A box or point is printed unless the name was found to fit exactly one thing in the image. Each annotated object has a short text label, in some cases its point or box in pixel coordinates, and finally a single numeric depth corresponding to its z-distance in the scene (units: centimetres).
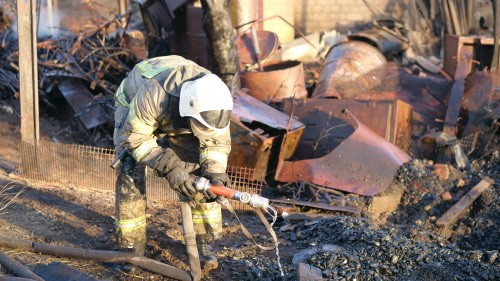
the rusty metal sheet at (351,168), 715
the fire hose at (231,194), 440
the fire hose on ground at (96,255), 481
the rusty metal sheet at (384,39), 1178
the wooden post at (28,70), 696
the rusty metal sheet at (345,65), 973
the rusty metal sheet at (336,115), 777
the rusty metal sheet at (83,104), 925
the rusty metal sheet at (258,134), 698
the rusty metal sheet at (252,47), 943
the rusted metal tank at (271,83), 892
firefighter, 441
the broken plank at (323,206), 664
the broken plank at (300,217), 634
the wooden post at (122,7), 1280
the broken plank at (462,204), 685
